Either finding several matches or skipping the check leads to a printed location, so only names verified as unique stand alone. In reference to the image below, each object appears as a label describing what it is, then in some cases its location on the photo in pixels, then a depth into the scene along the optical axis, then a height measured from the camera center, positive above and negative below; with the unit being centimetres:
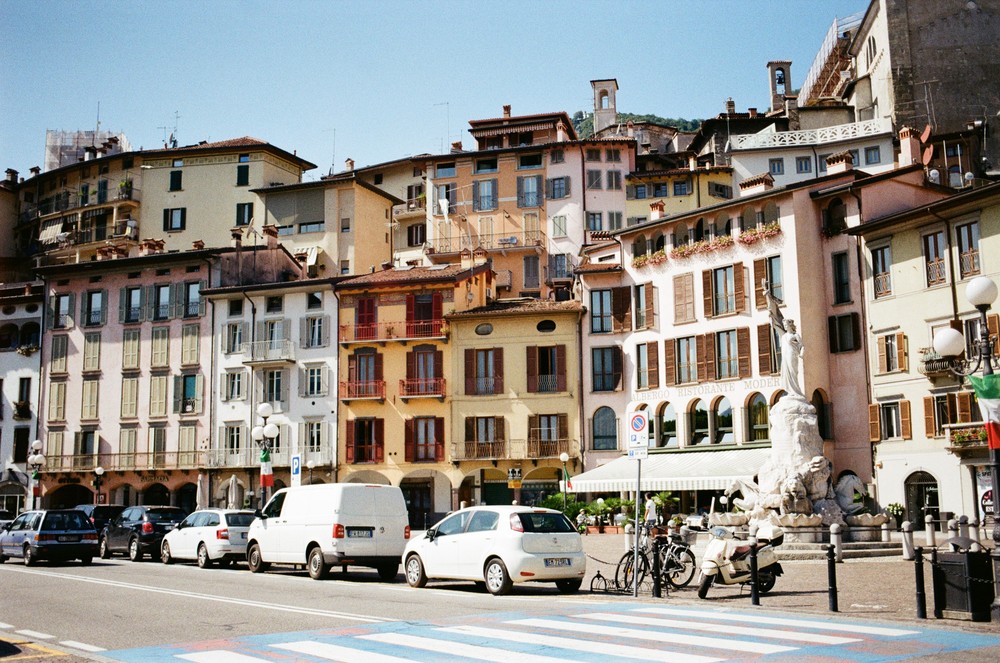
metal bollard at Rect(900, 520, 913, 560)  2470 -164
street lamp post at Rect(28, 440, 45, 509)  4472 +79
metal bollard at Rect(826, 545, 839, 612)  1423 -136
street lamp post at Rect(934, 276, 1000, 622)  1269 +173
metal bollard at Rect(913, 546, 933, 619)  1310 -157
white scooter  1677 -144
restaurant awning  3856 +14
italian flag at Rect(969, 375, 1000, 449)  1305 +89
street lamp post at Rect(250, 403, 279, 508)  3008 +129
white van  2219 -104
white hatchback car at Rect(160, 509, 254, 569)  2653 -146
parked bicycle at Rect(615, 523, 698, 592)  1770 -146
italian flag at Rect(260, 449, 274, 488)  3027 +28
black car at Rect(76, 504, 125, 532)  3915 -108
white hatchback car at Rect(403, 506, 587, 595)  1797 -124
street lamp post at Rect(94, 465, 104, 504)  4581 +26
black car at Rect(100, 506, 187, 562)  3016 -139
